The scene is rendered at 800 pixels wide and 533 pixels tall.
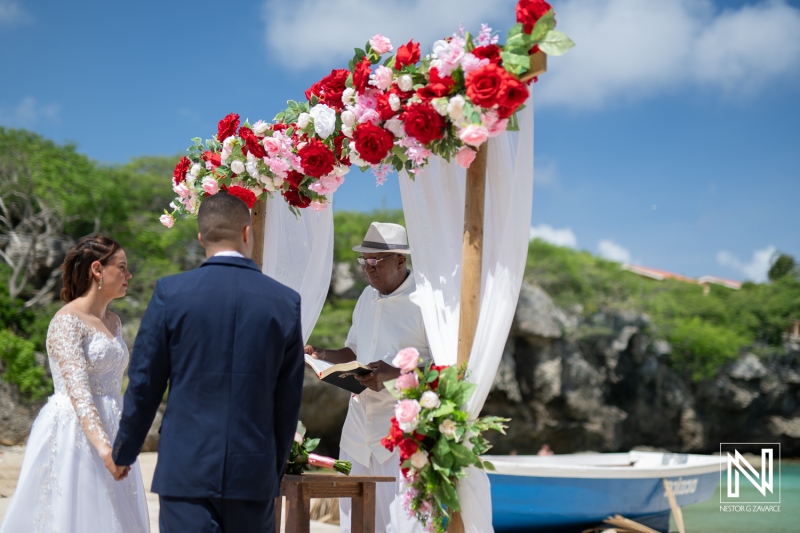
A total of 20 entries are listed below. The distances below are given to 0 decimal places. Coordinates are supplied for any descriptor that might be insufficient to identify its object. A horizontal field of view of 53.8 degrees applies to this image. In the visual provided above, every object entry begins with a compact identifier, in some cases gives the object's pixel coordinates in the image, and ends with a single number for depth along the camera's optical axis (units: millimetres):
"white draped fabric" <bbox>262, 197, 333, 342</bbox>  5273
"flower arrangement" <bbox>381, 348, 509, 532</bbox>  3484
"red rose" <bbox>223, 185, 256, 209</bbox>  5000
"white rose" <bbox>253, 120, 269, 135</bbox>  4957
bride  3570
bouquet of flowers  4270
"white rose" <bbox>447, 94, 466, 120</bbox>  3492
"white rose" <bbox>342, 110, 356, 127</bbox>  4113
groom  2566
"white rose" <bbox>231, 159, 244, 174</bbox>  5000
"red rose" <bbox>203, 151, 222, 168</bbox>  5223
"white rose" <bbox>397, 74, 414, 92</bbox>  3775
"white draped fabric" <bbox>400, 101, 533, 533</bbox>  3586
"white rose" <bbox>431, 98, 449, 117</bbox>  3578
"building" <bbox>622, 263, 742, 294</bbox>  36000
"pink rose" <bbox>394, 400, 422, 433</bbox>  3477
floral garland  3424
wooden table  4027
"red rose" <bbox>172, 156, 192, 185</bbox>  5461
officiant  4598
